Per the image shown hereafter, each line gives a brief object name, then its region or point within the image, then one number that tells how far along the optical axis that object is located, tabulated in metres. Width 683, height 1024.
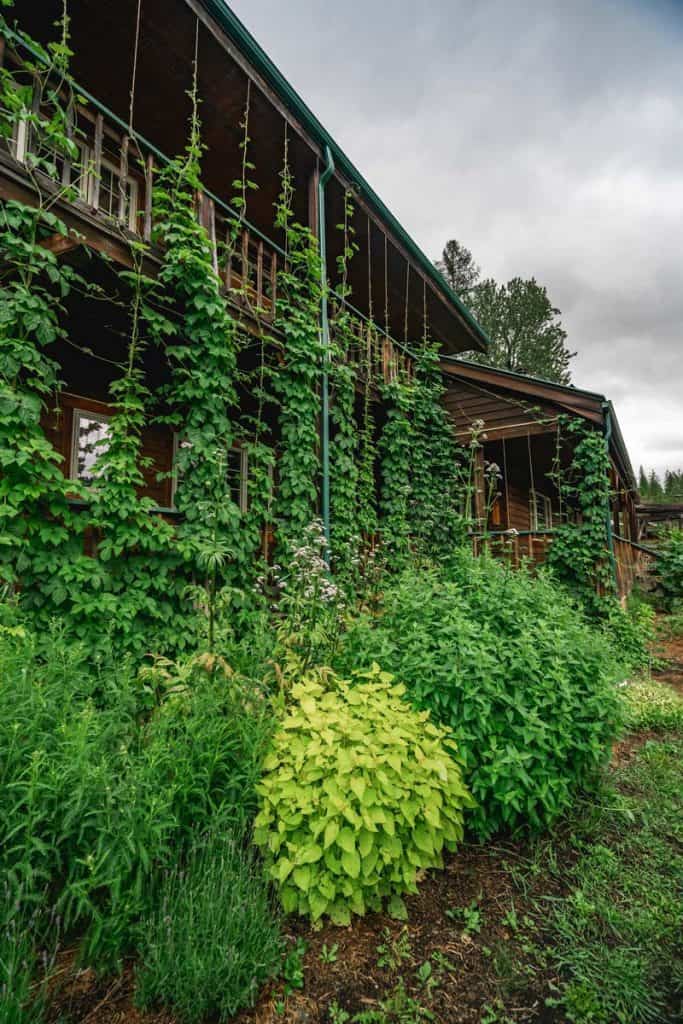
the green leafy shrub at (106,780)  1.69
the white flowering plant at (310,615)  3.31
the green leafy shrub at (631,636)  6.64
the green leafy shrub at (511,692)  2.48
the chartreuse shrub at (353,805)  1.92
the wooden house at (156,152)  4.25
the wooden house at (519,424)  8.00
